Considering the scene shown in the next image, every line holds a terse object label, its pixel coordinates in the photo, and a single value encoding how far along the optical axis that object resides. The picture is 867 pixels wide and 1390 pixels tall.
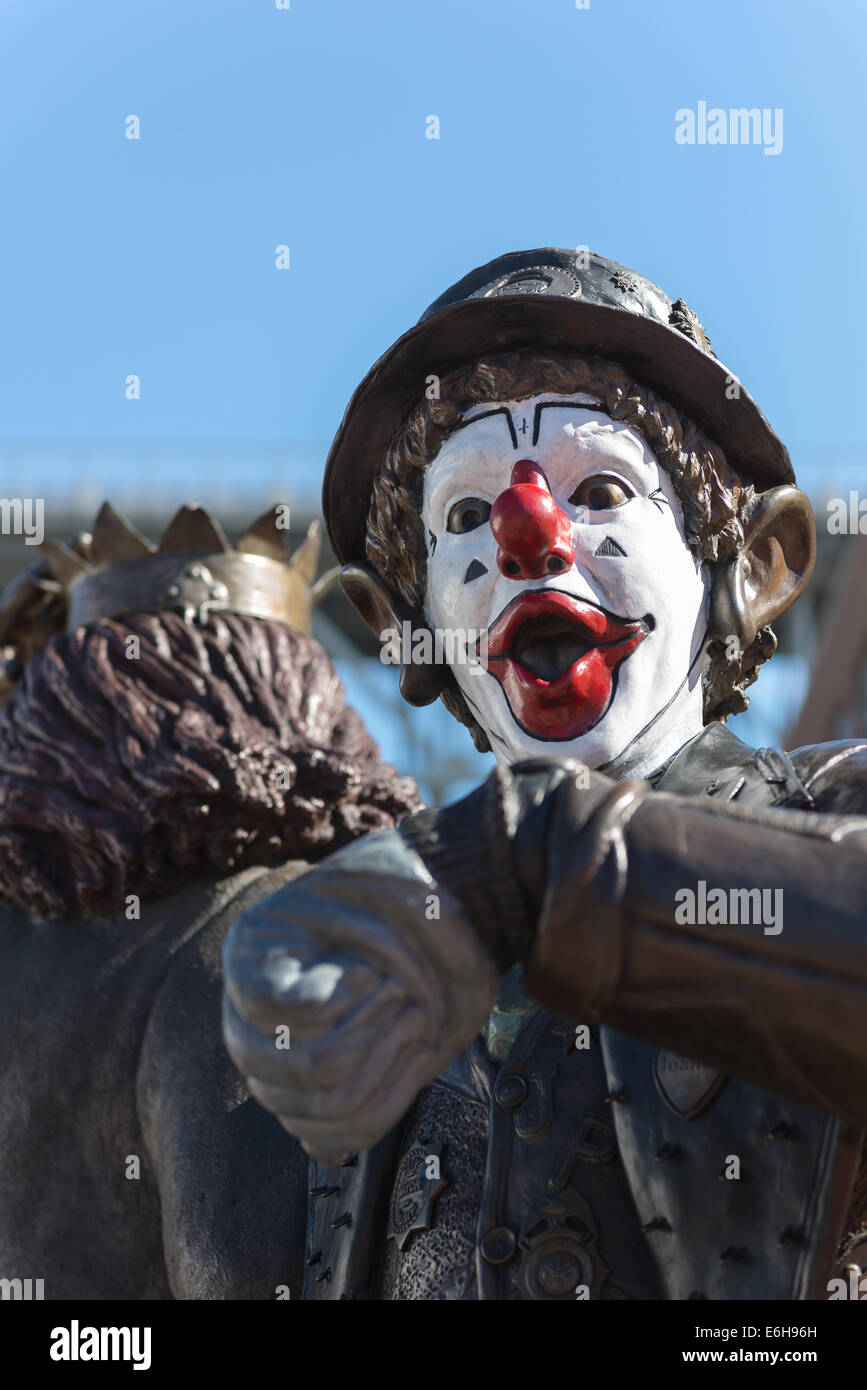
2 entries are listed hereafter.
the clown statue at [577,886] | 2.63
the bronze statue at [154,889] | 2.99
